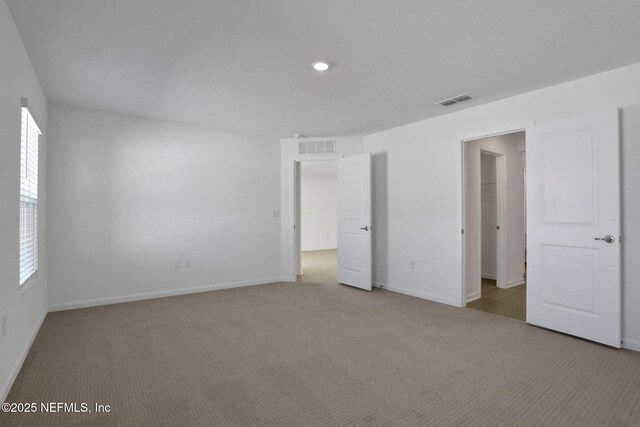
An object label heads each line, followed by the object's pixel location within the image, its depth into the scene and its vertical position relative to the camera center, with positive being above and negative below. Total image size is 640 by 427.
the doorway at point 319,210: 10.17 +0.12
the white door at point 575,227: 2.94 -0.15
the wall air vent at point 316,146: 5.68 +1.16
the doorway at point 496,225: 4.57 -0.22
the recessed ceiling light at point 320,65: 2.89 +1.32
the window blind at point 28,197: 2.81 +0.18
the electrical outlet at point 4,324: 2.08 -0.69
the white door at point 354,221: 5.10 -0.12
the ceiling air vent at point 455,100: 3.70 +1.30
